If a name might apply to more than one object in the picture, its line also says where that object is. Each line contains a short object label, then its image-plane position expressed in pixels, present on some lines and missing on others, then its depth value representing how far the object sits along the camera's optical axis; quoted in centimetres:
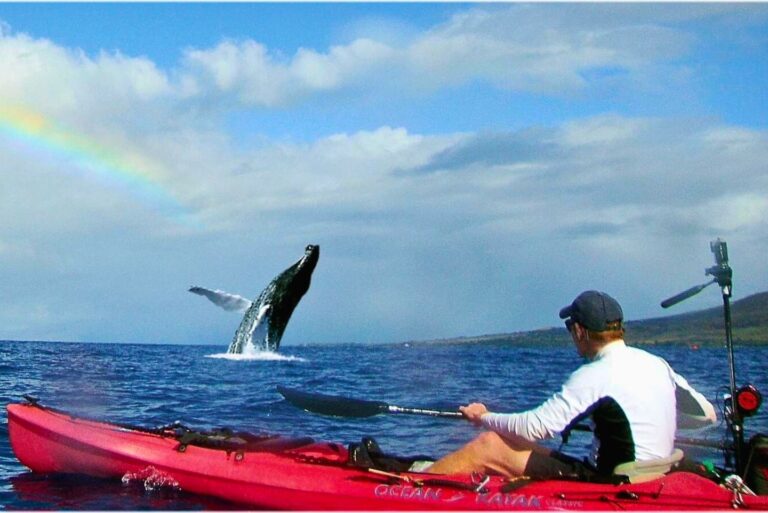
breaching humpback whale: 3095
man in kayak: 627
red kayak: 634
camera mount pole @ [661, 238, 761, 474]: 730
